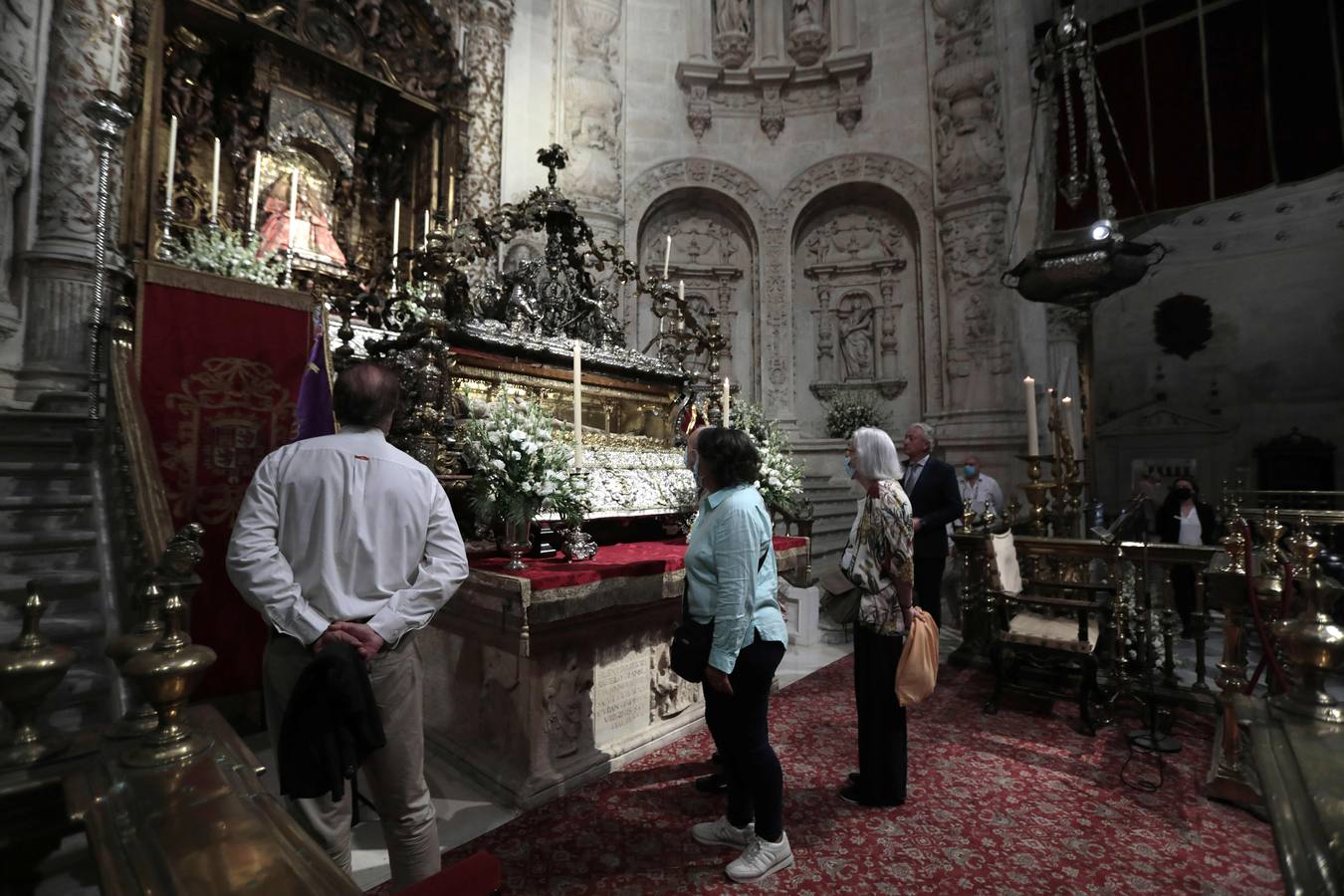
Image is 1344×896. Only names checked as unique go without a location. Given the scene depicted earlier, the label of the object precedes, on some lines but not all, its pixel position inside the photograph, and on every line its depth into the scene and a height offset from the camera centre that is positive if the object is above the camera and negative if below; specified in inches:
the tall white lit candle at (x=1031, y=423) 191.3 +18.3
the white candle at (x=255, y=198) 234.5 +114.3
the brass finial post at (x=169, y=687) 40.6 -13.3
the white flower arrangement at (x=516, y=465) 115.5 +3.9
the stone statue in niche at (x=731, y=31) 421.1 +306.3
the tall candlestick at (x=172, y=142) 216.5 +122.8
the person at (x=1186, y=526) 254.7 -18.8
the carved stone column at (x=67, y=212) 196.4 +90.0
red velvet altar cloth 110.6 -15.7
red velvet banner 143.9 +17.9
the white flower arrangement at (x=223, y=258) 186.4 +70.6
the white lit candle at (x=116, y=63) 200.1 +139.4
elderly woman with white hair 112.7 -22.5
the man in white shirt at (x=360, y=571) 69.1 -9.8
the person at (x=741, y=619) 90.8 -20.1
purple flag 141.6 +19.6
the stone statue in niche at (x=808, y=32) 417.4 +302.3
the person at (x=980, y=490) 295.4 -3.6
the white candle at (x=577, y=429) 123.0 +11.2
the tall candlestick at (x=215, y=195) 219.8 +106.2
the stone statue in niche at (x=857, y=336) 419.5 +99.6
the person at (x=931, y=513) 169.2 -8.3
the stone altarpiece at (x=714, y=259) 426.6 +155.6
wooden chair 153.3 -39.2
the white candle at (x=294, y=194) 268.3 +126.8
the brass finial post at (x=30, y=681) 40.3 -12.5
